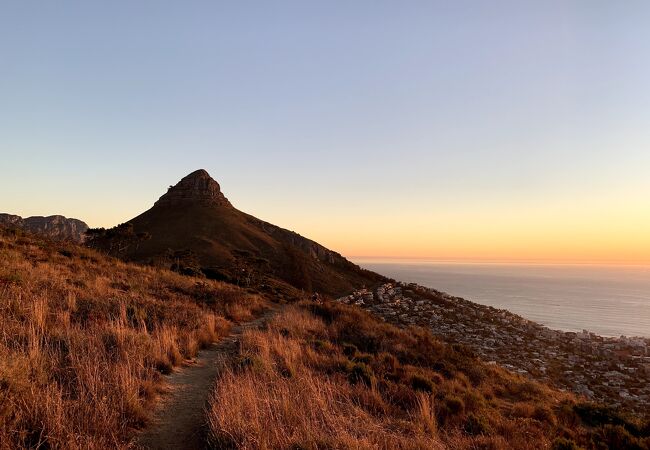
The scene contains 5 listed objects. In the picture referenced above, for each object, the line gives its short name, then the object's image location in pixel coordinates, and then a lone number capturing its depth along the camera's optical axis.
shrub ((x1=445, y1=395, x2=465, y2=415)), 8.93
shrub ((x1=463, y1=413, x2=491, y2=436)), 7.73
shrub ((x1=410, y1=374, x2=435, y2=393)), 10.53
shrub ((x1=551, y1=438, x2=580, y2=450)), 7.52
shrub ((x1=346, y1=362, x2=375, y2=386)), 9.84
